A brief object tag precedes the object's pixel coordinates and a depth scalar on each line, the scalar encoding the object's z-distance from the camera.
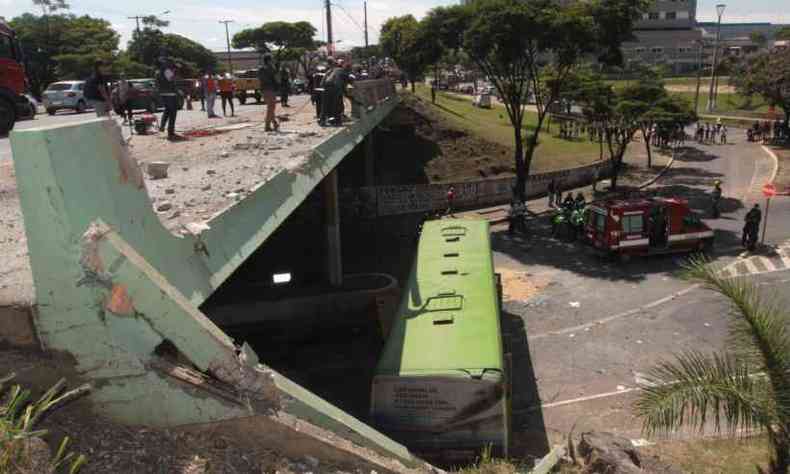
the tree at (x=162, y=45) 70.88
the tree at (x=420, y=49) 27.59
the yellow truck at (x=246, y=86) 37.28
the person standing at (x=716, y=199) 25.88
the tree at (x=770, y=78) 40.47
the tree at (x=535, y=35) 23.86
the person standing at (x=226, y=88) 26.21
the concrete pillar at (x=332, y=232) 19.48
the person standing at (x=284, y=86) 26.41
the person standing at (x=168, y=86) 13.39
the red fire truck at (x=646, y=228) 20.47
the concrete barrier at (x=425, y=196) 28.11
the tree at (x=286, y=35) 95.75
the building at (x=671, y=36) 108.49
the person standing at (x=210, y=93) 23.56
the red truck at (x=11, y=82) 16.94
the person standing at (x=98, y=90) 13.78
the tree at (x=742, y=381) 6.28
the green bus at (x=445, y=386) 8.81
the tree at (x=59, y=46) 51.94
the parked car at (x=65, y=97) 32.16
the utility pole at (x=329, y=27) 33.92
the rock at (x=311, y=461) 4.02
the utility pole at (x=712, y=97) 54.44
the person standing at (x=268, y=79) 14.85
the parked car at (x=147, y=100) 28.38
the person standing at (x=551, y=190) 29.53
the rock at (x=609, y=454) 5.94
